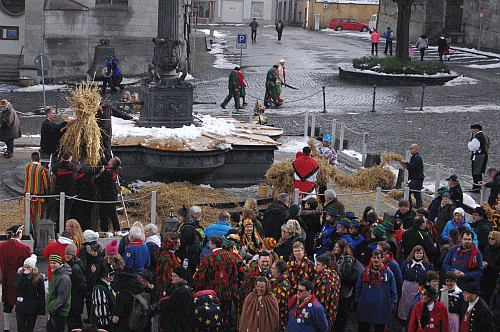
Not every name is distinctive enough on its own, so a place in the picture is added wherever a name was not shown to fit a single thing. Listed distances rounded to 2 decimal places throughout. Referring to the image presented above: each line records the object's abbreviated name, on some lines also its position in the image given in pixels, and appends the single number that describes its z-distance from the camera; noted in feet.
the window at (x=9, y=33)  107.76
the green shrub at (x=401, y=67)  105.91
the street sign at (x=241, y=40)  106.11
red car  200.64
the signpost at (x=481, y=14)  130.52
